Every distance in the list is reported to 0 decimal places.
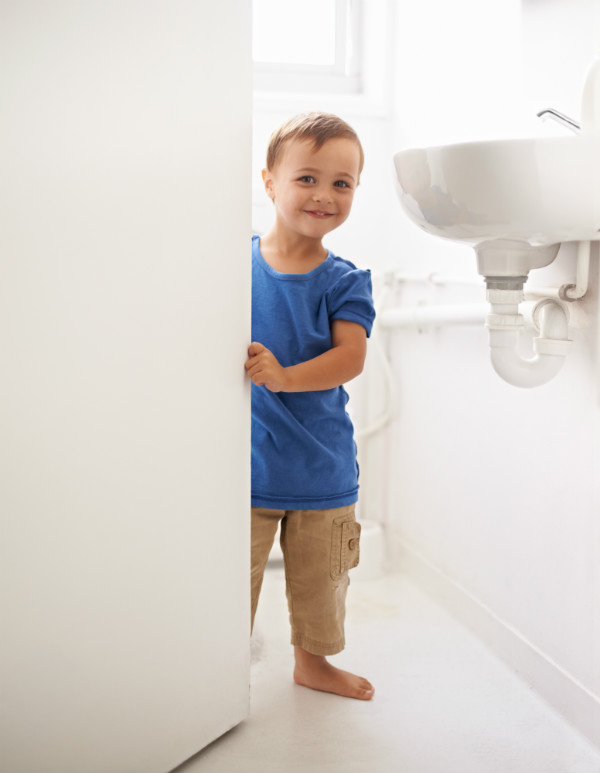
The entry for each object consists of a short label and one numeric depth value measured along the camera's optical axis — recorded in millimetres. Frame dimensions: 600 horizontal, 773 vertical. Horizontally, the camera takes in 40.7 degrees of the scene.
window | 2082
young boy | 1183
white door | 858
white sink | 961
